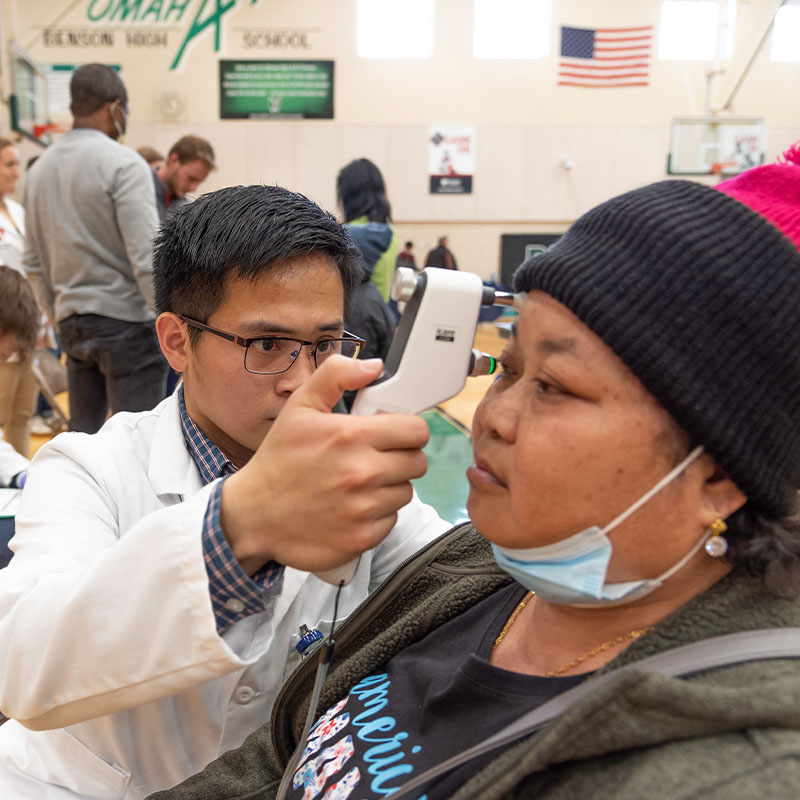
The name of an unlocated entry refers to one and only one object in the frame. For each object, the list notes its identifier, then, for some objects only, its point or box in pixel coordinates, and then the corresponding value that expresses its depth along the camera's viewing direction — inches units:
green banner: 442.0
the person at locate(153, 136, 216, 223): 160.6
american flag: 431.5
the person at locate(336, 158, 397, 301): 134.3
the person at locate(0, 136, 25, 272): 160.9
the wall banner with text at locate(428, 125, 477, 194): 463.2
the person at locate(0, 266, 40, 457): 113.7
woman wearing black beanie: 27.6
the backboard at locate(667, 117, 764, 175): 418.0
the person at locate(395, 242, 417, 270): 432.1
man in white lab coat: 31.4
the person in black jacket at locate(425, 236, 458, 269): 438.6
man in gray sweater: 114.3
